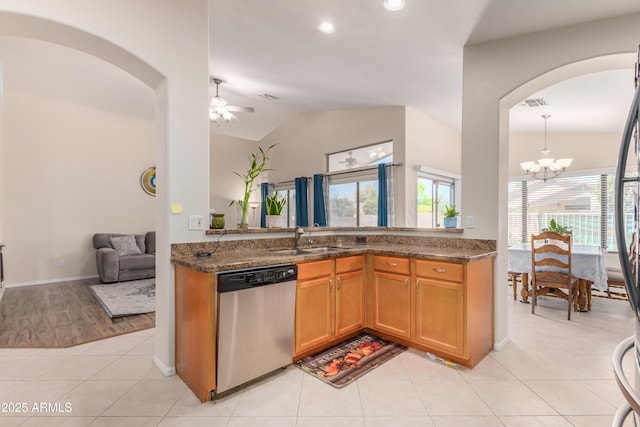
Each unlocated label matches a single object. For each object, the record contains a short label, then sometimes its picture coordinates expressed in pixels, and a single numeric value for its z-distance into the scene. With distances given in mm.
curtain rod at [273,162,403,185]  5059
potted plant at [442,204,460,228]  3207
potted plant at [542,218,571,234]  4164
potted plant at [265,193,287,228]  3096
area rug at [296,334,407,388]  2271
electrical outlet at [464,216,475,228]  2887
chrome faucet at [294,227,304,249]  3077
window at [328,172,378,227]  5688
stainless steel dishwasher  1938
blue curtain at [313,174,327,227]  6344
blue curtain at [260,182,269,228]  7557
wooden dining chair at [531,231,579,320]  3537
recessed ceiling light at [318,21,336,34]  2812
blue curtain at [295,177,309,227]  6742
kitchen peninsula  2020
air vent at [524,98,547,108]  3963
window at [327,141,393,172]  5387
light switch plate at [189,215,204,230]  2414
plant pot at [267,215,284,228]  3090
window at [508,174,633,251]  5117
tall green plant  2782
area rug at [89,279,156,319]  3738
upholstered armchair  5246
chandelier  4375
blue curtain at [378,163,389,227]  5137
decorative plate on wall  6469
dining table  3584
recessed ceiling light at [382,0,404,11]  2404
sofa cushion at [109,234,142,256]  5715
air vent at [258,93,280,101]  5361
